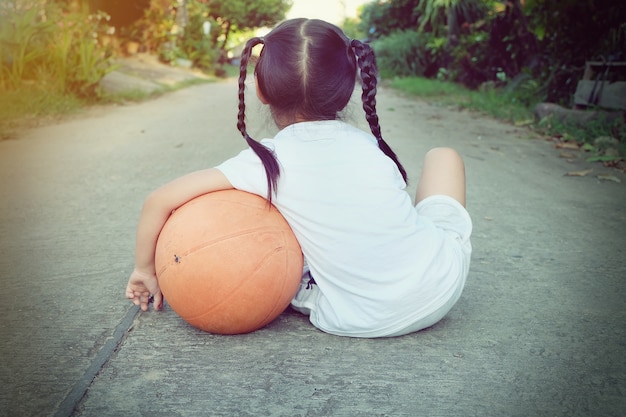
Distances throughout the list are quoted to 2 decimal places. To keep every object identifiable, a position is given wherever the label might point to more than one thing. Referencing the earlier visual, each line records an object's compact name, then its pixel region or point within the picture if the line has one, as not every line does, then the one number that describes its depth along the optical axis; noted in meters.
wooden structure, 6.84
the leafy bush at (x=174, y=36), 18.02
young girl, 2.03
